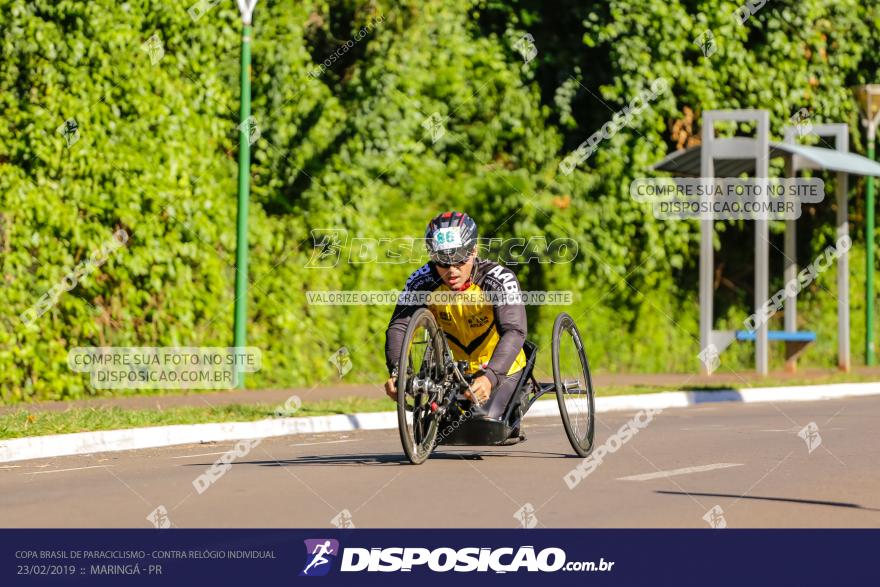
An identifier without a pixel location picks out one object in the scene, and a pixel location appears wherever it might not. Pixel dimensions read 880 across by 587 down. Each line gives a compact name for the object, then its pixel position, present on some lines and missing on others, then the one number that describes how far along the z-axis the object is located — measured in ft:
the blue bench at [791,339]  75.31
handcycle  34.27
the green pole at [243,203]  59.16
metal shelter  73.31
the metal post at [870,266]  85.46
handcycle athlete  35.50
